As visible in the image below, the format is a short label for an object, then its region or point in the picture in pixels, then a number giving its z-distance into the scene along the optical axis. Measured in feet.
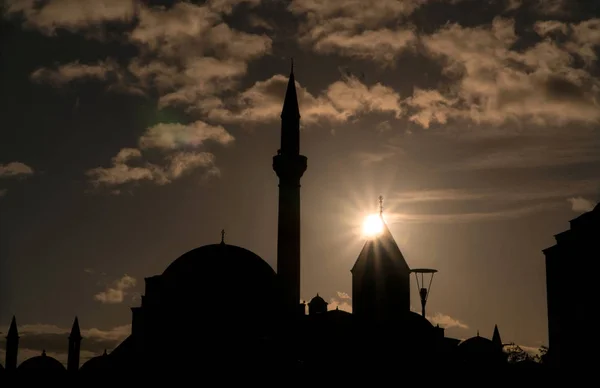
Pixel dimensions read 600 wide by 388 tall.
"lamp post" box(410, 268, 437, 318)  119.48
